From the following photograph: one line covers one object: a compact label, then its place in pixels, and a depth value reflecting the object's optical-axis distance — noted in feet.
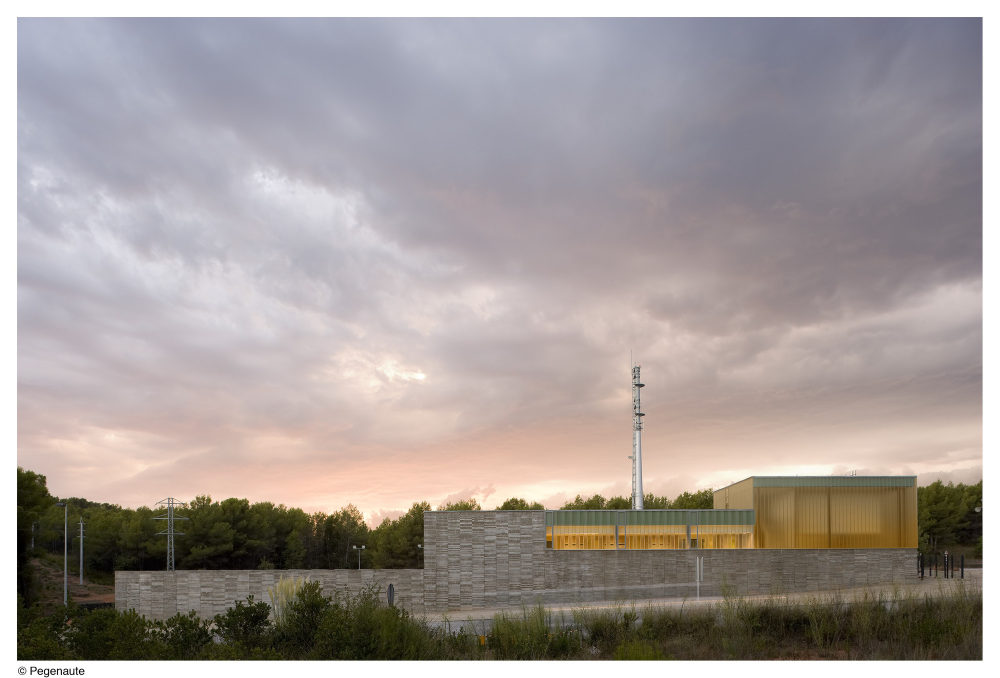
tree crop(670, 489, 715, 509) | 191.93
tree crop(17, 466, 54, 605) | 97.90
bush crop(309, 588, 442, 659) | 38.93
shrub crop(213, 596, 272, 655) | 43.78
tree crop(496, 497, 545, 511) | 205.06
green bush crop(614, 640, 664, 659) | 36.52
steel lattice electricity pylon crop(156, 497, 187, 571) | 126.62
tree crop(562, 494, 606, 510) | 206.80
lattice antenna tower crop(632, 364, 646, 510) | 119.44
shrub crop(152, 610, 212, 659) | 40.40
